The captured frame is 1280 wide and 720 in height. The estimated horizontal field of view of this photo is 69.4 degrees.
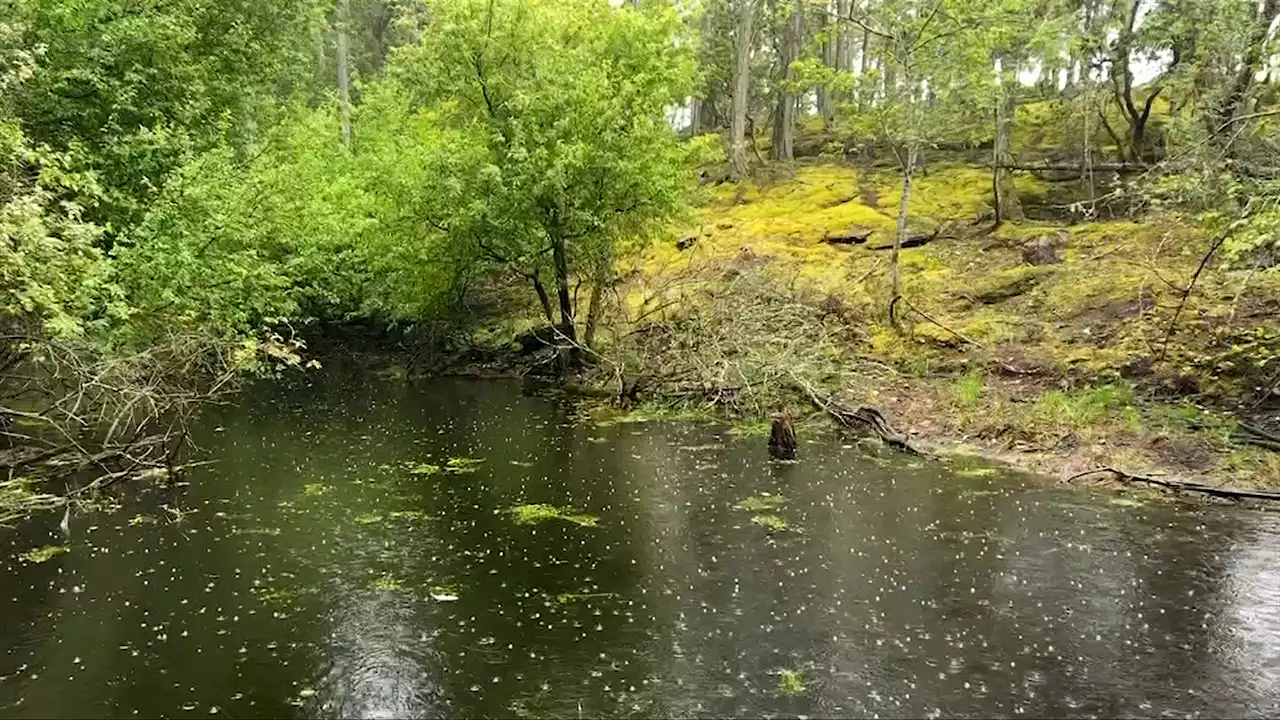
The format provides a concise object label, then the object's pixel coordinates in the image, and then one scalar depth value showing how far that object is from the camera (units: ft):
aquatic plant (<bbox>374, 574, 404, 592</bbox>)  40.19
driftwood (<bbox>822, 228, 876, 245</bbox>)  108.06
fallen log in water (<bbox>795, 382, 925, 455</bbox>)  65.69
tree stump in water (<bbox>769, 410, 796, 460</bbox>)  62.95
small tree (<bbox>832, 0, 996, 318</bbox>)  83.15
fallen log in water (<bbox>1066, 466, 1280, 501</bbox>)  49.71
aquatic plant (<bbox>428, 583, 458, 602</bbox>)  39.14
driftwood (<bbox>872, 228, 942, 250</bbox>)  105.40
